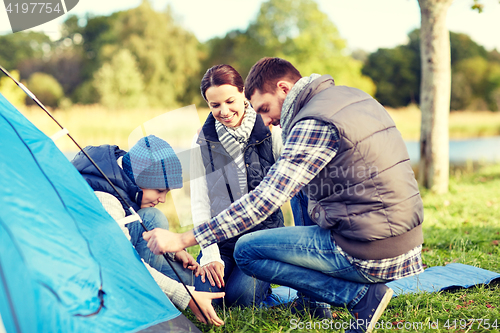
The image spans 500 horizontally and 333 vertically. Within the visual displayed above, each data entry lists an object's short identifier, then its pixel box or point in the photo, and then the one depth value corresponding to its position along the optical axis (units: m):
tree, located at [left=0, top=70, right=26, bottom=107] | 17.98
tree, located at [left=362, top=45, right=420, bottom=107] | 34.38
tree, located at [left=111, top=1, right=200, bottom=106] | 28.06
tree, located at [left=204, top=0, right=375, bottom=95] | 28.17
